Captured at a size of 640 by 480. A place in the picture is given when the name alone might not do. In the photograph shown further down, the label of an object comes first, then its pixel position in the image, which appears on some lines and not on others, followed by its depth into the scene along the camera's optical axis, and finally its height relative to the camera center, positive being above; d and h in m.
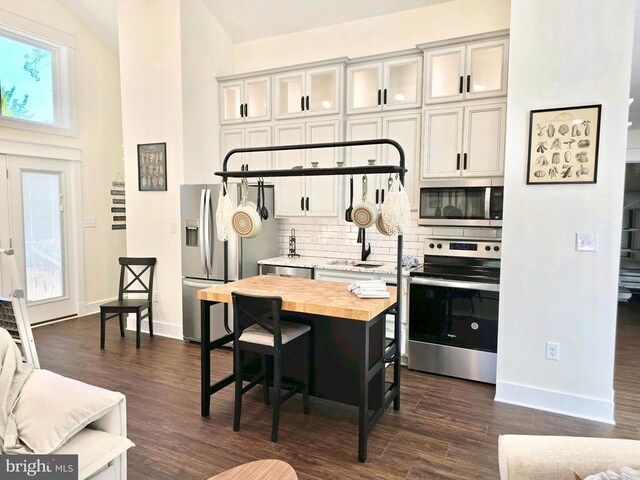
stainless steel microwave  3.54 +0.11
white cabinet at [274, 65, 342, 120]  4.29 +1.32
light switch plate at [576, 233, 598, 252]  2.94 -0.19
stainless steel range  3.50 -0.84
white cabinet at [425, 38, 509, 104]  3.56 +1.29
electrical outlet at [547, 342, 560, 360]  3.10 -1.02
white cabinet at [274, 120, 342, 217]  4.35 +0.38
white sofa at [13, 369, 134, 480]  1.66 -0.89
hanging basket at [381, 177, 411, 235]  2.66 +0.03
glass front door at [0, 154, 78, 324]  4.86 -0.26
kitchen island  2.77 -0.97
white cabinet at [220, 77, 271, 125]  4.67 +1.32
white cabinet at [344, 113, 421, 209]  3.99 +0.65
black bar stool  2.62 -0.86
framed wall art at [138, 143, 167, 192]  4.75 +0.52
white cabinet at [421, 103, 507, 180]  3.59 +0.67
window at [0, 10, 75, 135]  4.85 +1.68
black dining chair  4.41 -0.95
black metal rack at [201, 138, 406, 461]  2.77 -0.80
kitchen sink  4.21 -0.52
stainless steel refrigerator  4.35 -0.42
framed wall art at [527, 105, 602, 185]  2.91 +0.52
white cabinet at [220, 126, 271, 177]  4.67 +0.81
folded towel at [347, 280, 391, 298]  2.73 -0.52
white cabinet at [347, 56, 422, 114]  3.98 +1.30
